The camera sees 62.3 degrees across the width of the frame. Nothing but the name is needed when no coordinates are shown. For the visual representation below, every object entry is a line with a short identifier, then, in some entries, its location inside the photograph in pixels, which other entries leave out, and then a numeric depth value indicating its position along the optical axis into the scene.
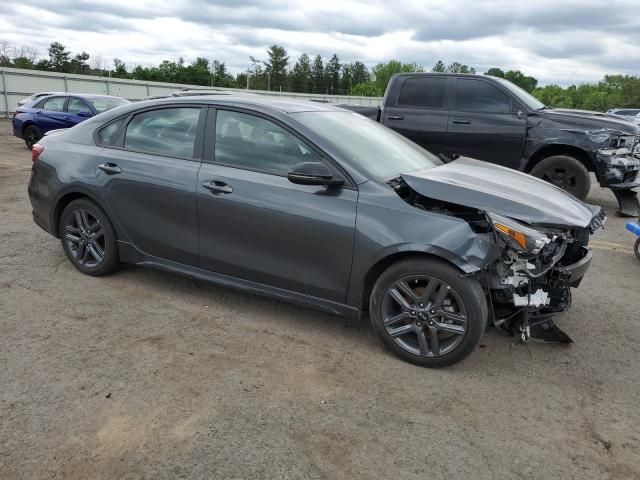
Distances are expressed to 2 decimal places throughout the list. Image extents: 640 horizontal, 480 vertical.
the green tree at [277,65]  97.75
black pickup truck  7.93
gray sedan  3.31
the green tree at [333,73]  108.39
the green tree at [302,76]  98.94
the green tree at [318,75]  104.12
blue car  13.45
